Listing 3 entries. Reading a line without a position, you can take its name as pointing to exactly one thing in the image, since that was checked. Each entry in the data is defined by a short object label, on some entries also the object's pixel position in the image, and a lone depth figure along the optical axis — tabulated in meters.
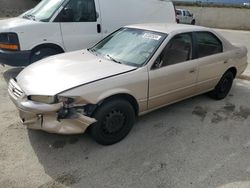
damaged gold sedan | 2.23
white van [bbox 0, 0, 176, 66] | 3.94
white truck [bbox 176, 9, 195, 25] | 17.82
